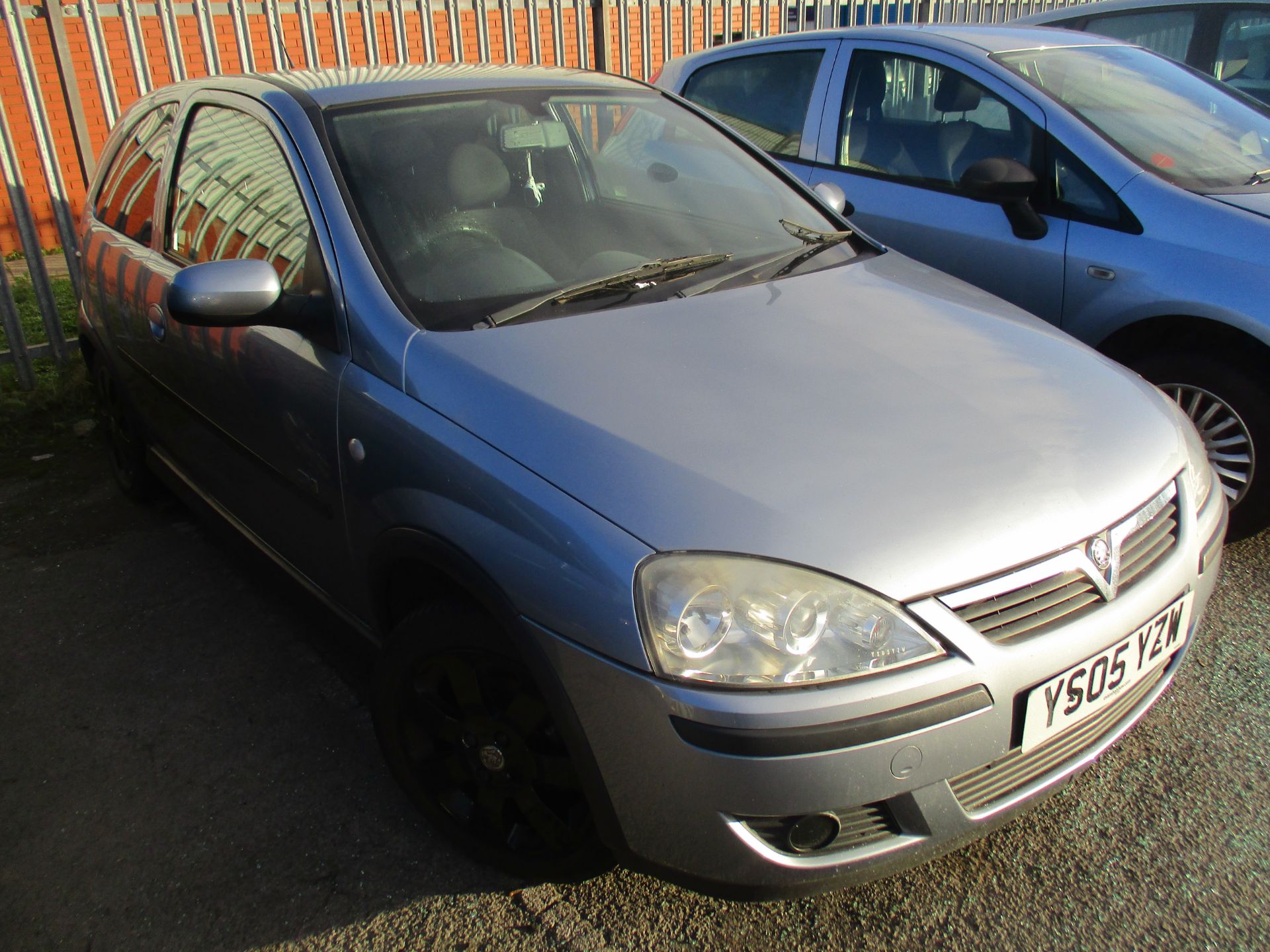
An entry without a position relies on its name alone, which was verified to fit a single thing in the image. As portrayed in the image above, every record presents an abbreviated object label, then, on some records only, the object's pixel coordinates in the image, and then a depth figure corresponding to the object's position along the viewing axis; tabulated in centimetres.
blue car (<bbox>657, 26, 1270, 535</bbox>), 312
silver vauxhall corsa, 161
